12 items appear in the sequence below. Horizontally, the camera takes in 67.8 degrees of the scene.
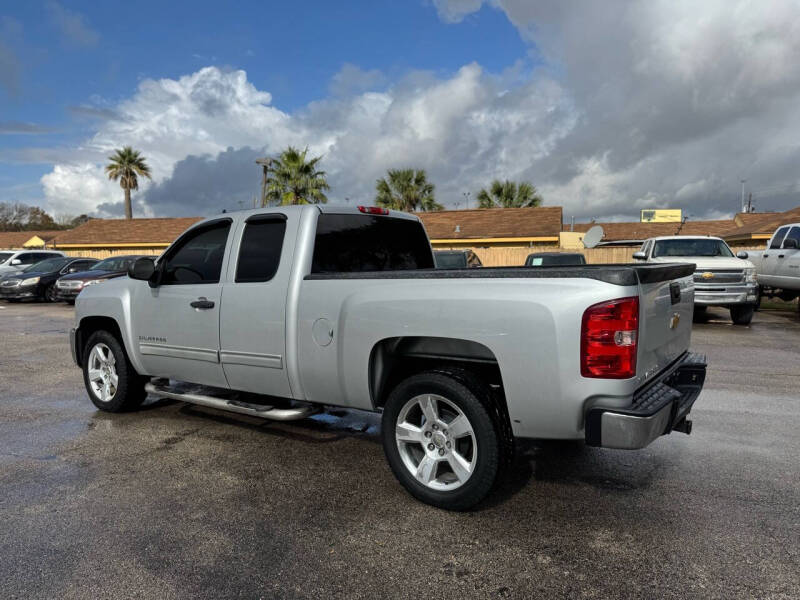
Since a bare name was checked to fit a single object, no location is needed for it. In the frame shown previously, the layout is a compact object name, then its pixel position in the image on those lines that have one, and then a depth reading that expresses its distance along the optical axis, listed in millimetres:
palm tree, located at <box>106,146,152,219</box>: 50906
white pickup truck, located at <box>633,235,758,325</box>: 12469
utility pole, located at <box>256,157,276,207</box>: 27625
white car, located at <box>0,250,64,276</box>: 22125
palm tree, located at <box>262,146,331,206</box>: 31562
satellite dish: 21109
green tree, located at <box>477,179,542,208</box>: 40906
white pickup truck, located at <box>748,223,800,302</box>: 13703
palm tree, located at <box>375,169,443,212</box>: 38250
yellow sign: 56562
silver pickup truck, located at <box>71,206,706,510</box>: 3086
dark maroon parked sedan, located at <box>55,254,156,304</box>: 17656
